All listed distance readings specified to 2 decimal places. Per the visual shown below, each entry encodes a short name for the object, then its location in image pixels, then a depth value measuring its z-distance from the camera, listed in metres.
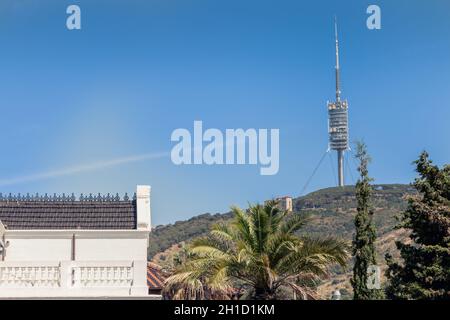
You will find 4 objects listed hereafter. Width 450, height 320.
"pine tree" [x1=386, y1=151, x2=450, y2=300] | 35.16
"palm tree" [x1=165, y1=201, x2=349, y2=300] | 27.84
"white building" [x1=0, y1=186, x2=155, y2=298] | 21.30
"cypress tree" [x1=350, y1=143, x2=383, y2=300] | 36.59
